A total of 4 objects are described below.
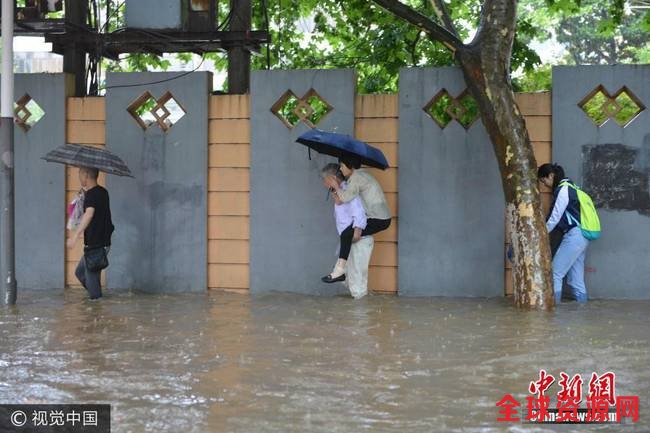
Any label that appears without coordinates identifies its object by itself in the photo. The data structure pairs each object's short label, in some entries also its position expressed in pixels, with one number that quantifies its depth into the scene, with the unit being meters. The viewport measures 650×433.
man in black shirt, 10.70
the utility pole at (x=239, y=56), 12.04
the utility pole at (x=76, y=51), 12.27
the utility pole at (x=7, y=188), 10.26
